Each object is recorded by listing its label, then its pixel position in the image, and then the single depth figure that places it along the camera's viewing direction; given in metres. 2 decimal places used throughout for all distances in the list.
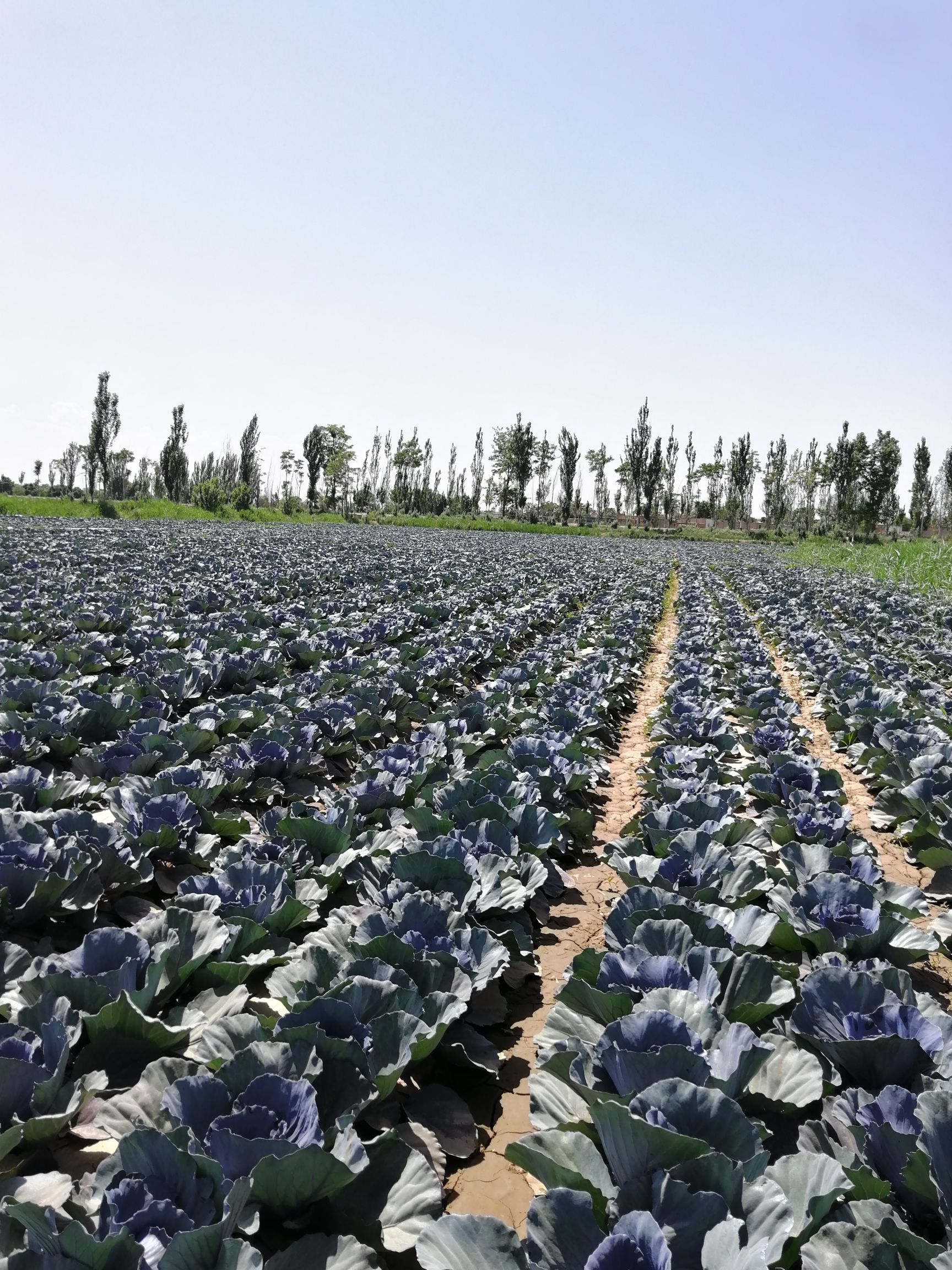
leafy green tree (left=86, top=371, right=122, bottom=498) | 46.47
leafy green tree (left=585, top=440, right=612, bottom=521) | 89.19
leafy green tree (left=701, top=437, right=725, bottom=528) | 82.12
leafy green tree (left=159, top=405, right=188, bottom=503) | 60.47
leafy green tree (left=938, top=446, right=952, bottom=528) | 73.38
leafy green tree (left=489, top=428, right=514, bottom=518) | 65.75
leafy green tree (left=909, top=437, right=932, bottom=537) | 65.88
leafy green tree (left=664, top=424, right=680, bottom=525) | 70.12
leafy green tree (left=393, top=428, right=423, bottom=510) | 69.88
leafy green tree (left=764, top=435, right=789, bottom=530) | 68.50
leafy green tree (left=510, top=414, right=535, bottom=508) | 62.31
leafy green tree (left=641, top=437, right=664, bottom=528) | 63.84
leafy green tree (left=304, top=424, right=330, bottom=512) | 60.16
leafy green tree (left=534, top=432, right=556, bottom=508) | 82.44
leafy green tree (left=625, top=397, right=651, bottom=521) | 67.44
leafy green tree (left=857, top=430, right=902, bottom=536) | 53.03
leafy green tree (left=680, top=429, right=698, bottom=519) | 79.56
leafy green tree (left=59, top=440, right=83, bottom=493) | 101.62
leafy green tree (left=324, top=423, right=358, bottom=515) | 64.19
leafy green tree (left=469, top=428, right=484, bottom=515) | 78.68
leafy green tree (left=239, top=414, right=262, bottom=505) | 66.69
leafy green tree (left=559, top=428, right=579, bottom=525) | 64.81
